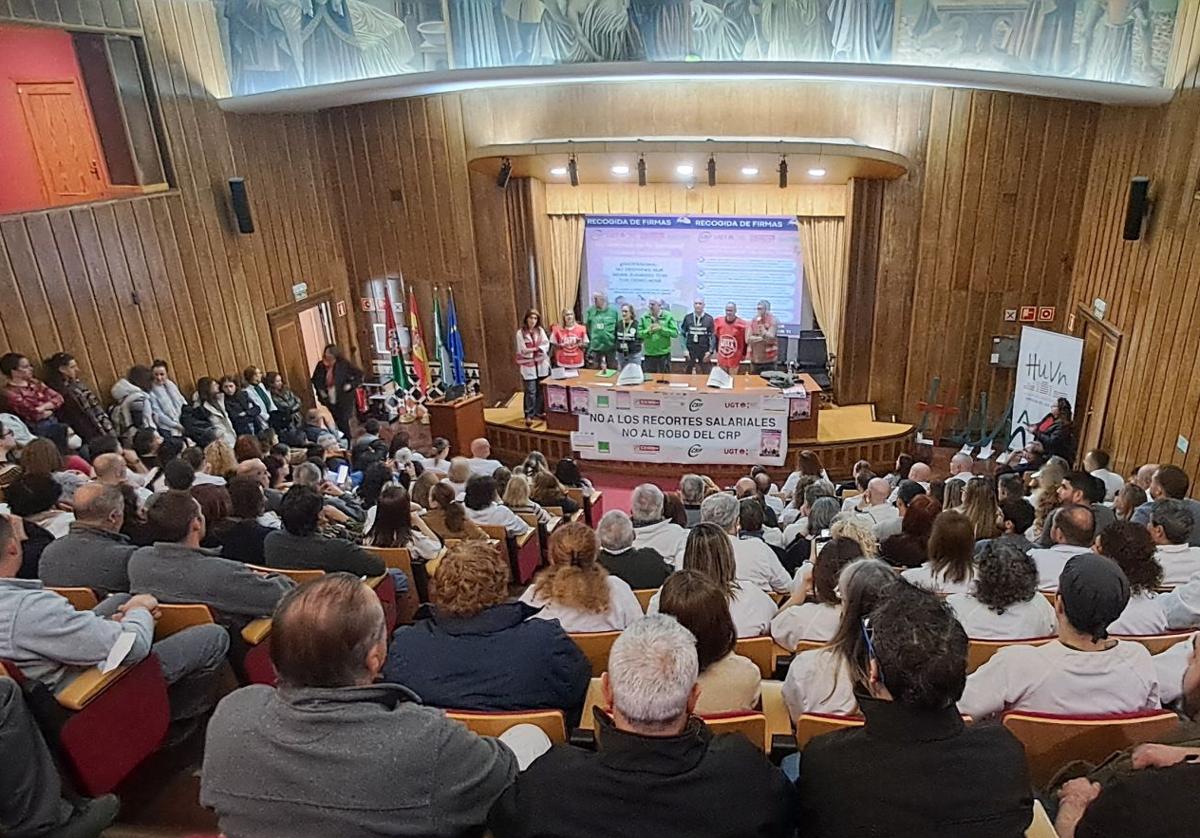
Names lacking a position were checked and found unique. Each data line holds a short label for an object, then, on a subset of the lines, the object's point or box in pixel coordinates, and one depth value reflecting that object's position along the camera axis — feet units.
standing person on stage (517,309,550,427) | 28.78
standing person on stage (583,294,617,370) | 31.55
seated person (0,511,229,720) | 7.61
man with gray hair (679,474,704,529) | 18.56
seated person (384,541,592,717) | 6.84
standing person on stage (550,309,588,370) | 29.17
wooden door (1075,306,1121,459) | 22.85
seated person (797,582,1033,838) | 4.73
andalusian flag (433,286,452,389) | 31.53
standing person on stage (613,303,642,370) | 31.35
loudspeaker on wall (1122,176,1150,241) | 20.51
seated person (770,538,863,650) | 9.05
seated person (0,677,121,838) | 6.96
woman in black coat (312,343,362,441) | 28.37
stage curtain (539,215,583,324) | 32.58
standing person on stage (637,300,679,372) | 30.27
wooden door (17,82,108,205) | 25.62
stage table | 25.39
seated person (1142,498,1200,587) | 10.72
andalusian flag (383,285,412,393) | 31.94
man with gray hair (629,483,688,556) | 13.74
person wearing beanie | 6.99
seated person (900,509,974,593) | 10.04
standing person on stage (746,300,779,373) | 29.68
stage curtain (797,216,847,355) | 30.27
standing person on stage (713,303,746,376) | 29.25
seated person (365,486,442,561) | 13.00
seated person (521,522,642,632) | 9.21
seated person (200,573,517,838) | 4.59
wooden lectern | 26.73
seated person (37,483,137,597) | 9.98
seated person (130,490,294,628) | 9.61
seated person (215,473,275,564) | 11.81
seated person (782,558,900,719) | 7.09
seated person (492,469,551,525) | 16.47
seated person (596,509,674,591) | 11.24
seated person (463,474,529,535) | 15.07
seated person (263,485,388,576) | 11.22
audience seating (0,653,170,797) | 7.55
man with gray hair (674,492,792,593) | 11.89
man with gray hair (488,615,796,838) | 4.68
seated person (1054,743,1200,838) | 4.88
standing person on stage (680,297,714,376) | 30.35
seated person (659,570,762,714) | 7.29
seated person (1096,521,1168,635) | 9.06
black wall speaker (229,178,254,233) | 25.43
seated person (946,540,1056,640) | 8.78
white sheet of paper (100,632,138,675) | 7.83
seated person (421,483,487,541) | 14.38
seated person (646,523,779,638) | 10.09
